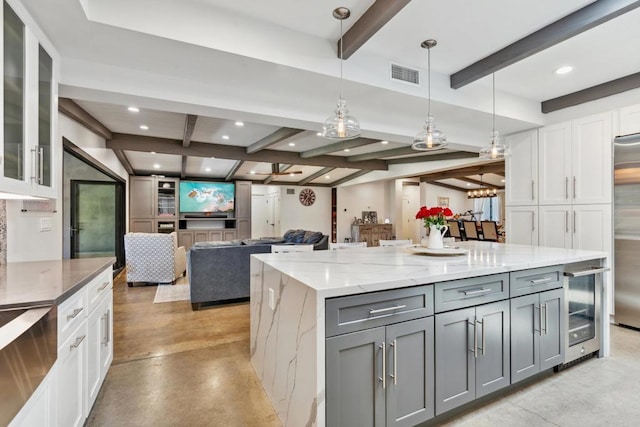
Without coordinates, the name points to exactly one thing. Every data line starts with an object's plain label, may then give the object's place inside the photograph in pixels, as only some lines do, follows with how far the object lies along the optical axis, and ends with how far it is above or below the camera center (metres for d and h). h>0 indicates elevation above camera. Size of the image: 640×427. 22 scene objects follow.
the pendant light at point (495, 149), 3.36 +0.72
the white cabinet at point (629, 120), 3.27 +1.02
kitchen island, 1.47 -0.55
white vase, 2.67 -0.19
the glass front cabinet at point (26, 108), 1.50 +0.58
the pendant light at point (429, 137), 2.86 +0.73
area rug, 4.63 -1.26
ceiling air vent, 2.91 +1.35
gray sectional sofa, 4.19 -0.80
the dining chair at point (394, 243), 4.16 -0.38
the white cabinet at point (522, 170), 4.21 +0.63
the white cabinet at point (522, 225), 4.22 -0.14
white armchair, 5.27 -0.75
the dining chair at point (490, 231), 8.88 -0.46
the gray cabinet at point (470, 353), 1.80 -0.85
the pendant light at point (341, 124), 2.47 +0.73
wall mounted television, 9.39 +0.49
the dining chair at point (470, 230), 9.66 -0.49
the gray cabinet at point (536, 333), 2.13 -0.85
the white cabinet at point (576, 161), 3.52 +0.65
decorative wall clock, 11.01 +0.63
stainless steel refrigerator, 3.25 -0.15
